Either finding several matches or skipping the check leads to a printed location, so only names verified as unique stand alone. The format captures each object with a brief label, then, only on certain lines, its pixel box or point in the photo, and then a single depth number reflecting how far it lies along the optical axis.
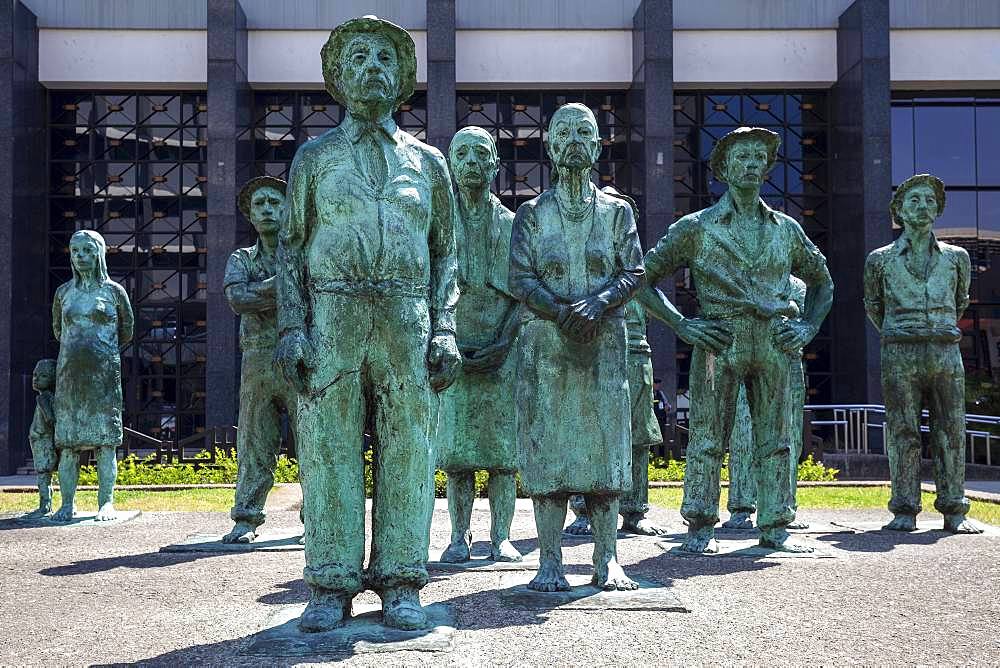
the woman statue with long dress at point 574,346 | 5.49
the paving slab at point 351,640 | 4.35
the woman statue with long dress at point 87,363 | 9.88
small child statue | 10.36
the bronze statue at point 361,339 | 4.68
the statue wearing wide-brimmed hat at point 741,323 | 7.35
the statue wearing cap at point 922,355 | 9.15
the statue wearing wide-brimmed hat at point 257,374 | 8.25
